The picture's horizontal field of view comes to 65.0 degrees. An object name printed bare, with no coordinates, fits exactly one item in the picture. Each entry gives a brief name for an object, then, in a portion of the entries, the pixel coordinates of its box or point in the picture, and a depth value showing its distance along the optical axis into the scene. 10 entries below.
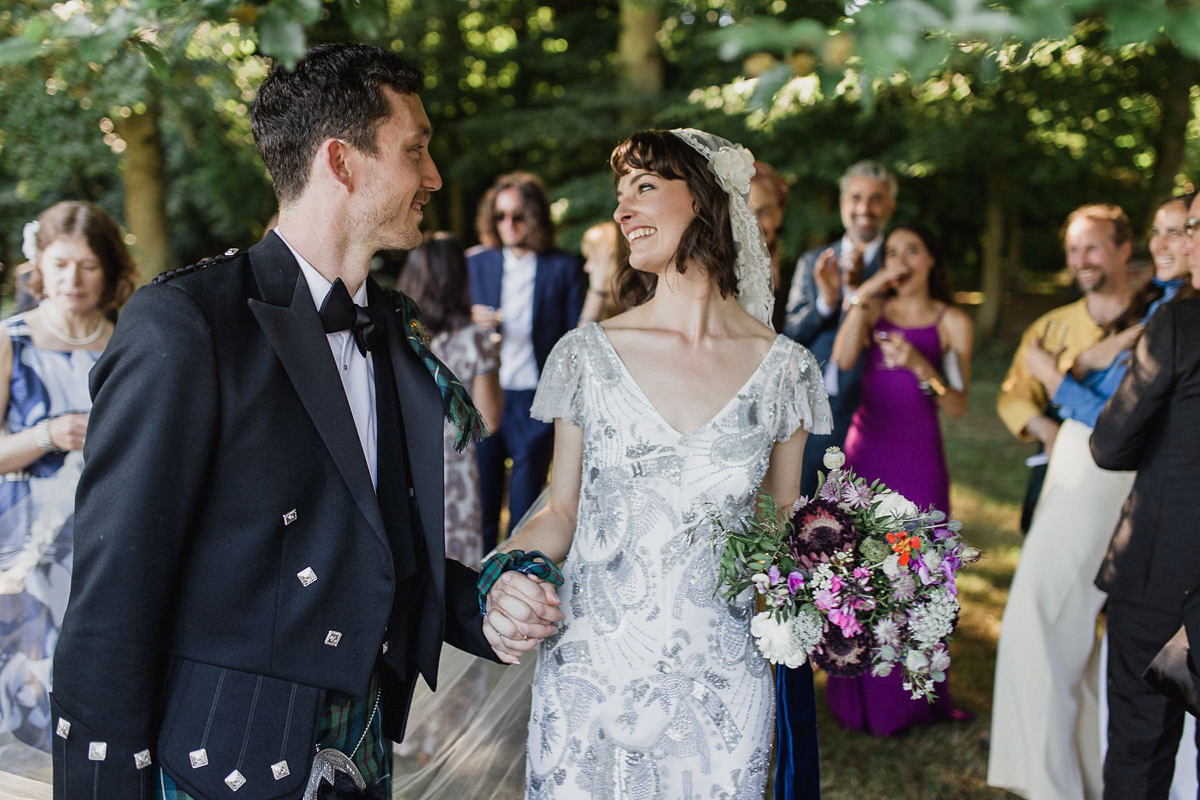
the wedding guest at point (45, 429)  3.05
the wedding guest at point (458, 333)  4.79
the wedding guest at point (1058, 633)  3.86
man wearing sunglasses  6.02
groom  1.53
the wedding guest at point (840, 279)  4.79
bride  2.33
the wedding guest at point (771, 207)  4.65
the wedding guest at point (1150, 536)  2.95
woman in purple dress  4.61
